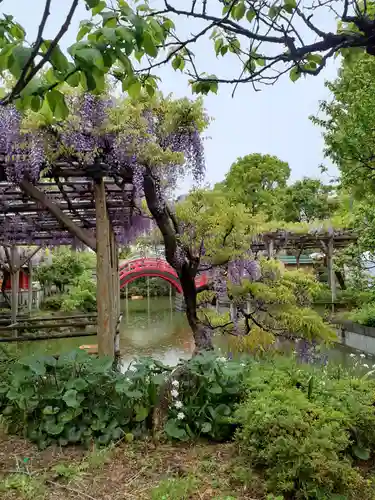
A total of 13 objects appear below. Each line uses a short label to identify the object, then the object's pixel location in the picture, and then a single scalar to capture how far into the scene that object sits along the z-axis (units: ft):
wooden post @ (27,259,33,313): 45.42
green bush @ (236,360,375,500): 6.32
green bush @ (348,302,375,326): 30.86
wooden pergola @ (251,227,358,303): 41.45
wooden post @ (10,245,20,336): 36.04
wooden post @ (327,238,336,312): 43.09
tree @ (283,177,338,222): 60.18
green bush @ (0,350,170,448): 8.63
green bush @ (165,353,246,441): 8.59
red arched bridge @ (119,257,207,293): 57.21
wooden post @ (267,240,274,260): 42.33
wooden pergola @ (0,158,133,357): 14.08
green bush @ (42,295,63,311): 51.75
